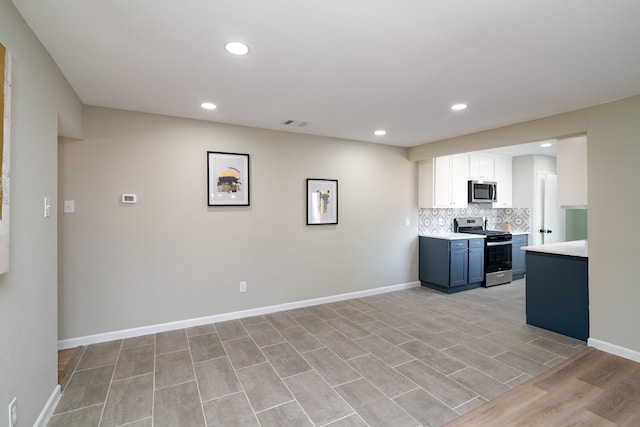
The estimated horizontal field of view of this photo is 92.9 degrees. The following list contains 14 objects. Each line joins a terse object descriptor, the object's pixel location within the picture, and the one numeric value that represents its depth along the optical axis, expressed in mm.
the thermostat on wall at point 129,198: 3217
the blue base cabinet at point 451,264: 4859
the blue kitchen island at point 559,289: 3154
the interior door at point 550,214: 5949
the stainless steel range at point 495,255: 5281
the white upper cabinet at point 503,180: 5957
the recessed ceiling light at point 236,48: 1933
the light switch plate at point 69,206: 2994
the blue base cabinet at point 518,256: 5773
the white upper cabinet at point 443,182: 5168
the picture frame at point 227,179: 3629
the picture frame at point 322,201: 4312
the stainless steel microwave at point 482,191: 5574
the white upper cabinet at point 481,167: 5621
